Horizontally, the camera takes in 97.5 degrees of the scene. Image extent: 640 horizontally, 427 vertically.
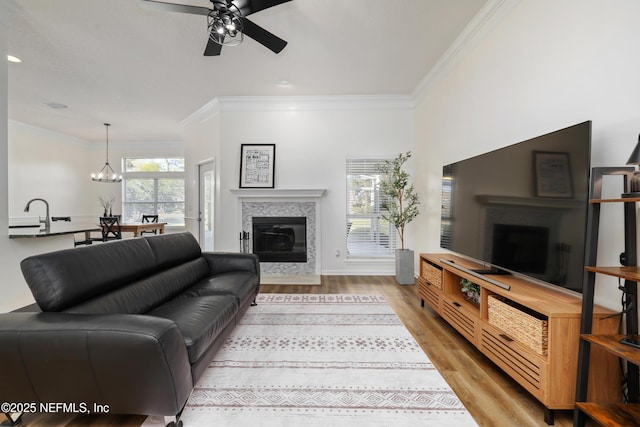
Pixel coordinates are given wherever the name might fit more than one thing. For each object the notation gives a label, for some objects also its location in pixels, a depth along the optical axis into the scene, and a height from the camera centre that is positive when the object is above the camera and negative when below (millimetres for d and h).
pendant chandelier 6250 +420
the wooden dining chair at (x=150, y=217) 6863 -564
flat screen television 1579 -9
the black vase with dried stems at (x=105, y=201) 7604 -163
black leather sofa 1288 -738
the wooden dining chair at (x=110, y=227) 5371 -612
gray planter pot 4270 -1029
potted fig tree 4281 -10
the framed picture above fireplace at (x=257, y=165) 4770 +571
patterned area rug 1564 -1213
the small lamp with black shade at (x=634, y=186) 1272 +102
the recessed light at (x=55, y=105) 4899 +1575
